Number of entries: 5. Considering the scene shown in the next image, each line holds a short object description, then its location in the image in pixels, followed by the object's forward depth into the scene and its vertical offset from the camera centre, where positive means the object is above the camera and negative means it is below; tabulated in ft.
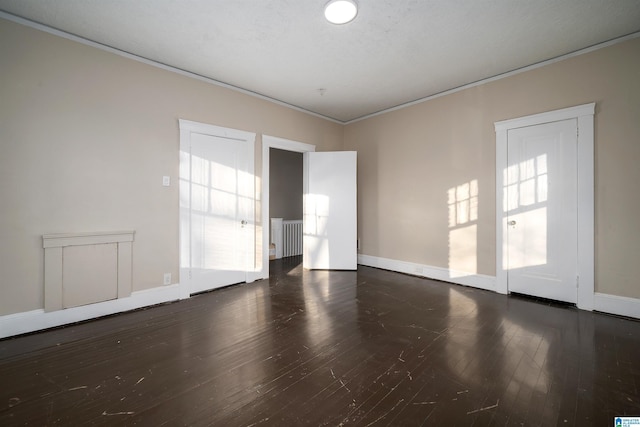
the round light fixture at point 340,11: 7.71 +5.79
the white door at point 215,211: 11.78 +0.13
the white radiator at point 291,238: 20.86 -1.76
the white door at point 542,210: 10.44 +0.21
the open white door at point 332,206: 16.39 +0.50
